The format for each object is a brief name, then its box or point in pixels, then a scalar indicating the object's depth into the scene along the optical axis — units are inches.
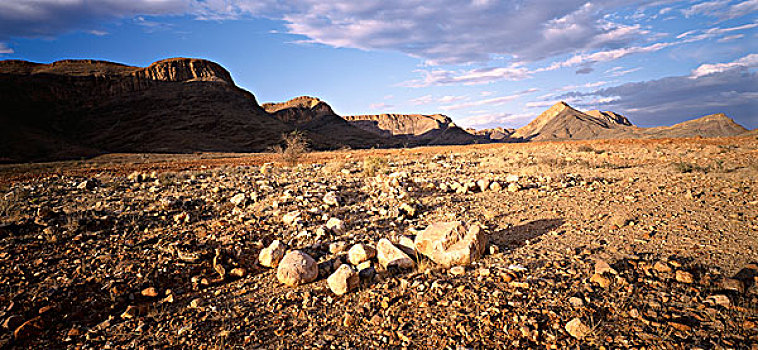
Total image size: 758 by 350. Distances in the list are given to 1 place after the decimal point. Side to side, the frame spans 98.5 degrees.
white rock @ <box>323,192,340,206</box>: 233.8
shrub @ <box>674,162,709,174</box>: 303.6
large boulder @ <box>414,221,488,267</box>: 143.6
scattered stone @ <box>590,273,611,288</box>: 116.0
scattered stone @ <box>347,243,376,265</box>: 152.5
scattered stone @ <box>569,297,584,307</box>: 106.3
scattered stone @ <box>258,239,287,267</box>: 159.6
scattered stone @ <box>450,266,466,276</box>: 133.0
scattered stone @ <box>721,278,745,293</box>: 105.6
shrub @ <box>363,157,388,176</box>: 371.2
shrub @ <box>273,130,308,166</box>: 590.2
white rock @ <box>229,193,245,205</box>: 244.1
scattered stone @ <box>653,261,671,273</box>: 121.5
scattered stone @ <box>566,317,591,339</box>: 93.7
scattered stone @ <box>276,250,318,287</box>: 139.6
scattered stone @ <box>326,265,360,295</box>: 129.3
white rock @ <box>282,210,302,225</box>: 200.4
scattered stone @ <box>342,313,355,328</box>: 110.3
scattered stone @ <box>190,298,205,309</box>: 128.7
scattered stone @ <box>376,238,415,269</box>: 144.8
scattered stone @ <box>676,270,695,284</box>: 113.7
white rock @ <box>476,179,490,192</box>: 270.8
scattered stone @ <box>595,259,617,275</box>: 122.0
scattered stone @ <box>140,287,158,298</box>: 137.1
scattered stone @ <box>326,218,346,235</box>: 187.8
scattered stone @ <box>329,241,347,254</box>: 168.4
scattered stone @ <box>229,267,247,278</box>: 151.9
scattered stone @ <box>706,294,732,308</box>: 99.2
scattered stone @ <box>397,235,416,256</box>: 157.9
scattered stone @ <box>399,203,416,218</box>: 213.6
